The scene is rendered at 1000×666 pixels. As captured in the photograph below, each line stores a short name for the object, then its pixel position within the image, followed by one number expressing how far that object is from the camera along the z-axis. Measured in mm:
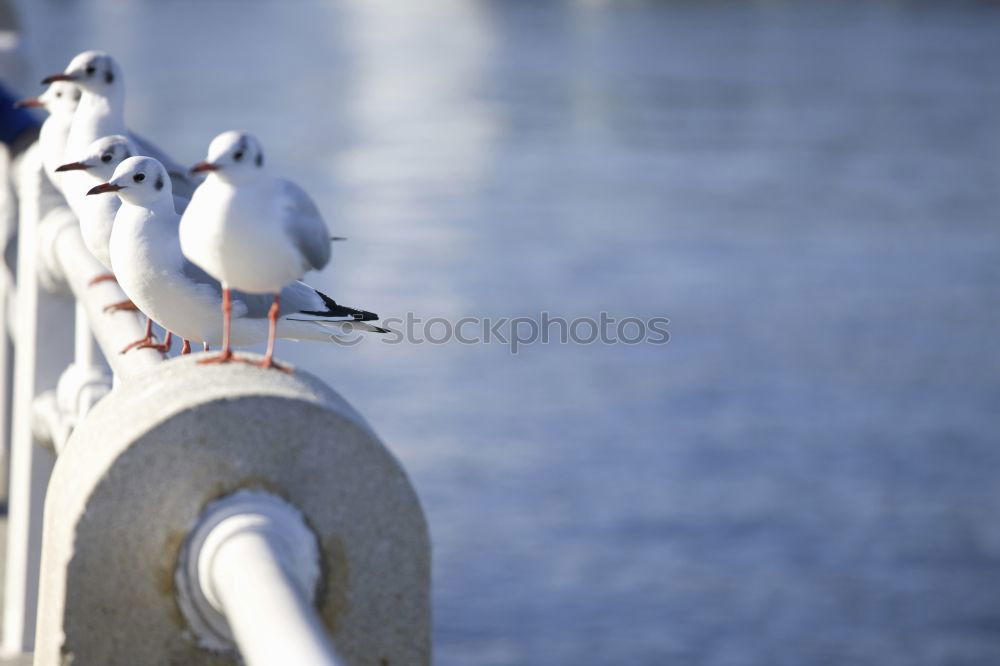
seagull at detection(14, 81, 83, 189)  6848
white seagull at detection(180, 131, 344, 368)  4695
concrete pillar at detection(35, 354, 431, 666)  4410
